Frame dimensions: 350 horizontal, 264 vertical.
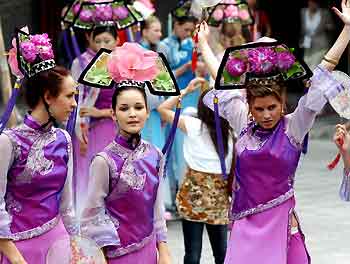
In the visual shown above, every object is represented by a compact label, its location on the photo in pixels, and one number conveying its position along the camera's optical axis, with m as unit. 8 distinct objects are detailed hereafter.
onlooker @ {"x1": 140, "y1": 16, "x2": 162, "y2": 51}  13.32
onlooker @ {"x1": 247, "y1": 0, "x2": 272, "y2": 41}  19.48
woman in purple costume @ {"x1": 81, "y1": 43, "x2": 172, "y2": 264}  6.60
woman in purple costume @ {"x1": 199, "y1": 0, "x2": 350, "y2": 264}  7.09
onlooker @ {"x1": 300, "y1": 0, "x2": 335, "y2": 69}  22.58
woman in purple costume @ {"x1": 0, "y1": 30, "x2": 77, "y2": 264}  6.49
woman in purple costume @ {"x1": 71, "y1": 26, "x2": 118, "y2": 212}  11.45
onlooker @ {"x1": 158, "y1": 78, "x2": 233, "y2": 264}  9.53
